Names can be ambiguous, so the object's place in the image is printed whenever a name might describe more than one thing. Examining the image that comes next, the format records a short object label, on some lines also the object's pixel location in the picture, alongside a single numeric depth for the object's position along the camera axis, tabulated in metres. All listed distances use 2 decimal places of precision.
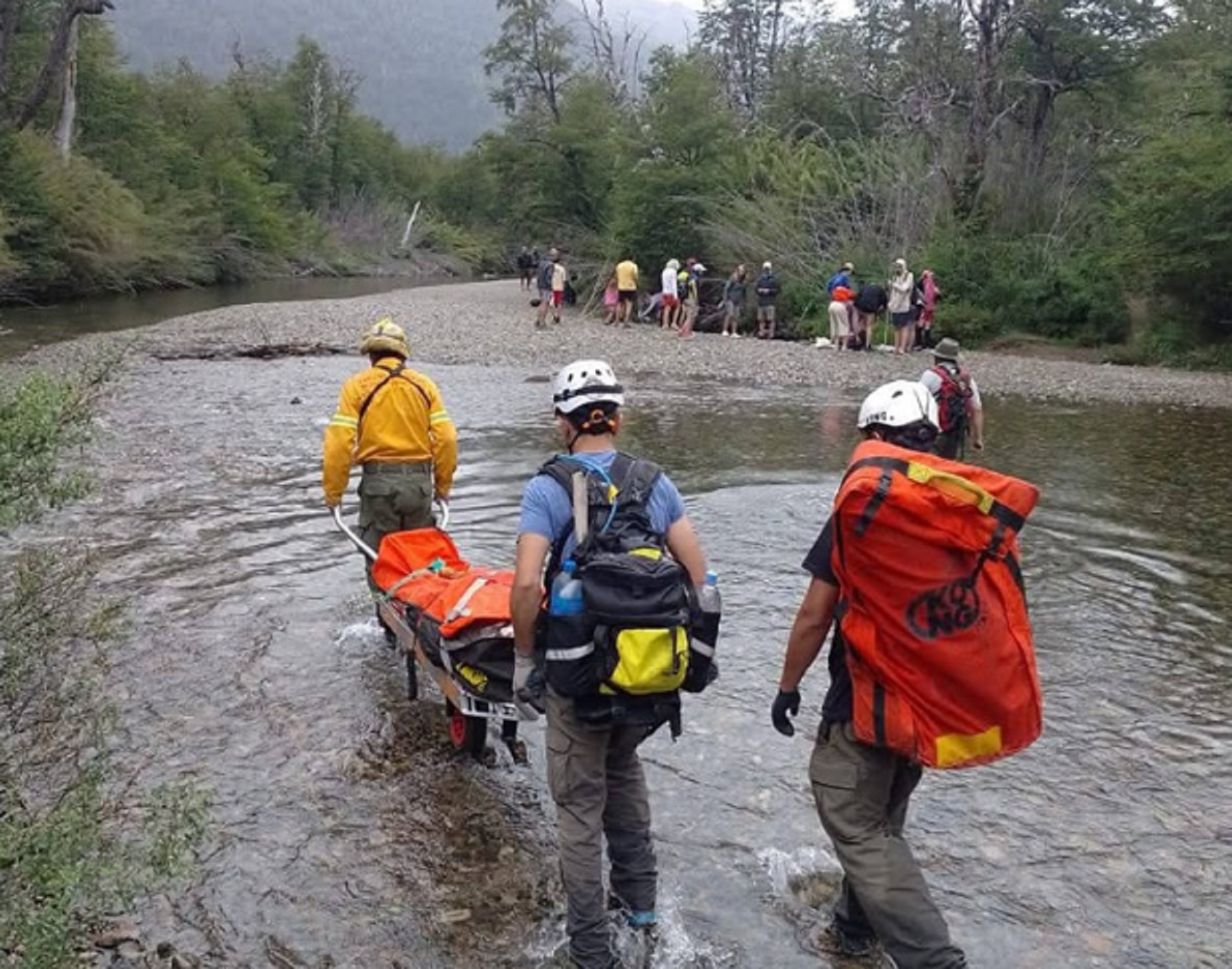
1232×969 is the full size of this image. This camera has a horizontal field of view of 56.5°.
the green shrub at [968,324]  27.88
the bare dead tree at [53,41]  33.31
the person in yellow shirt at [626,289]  30.66
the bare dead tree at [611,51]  50.62
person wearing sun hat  9.97
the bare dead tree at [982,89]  30.98
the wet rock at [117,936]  4.01
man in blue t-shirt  4.01
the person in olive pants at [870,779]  3.75
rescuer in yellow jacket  6.73
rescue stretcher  5.14
